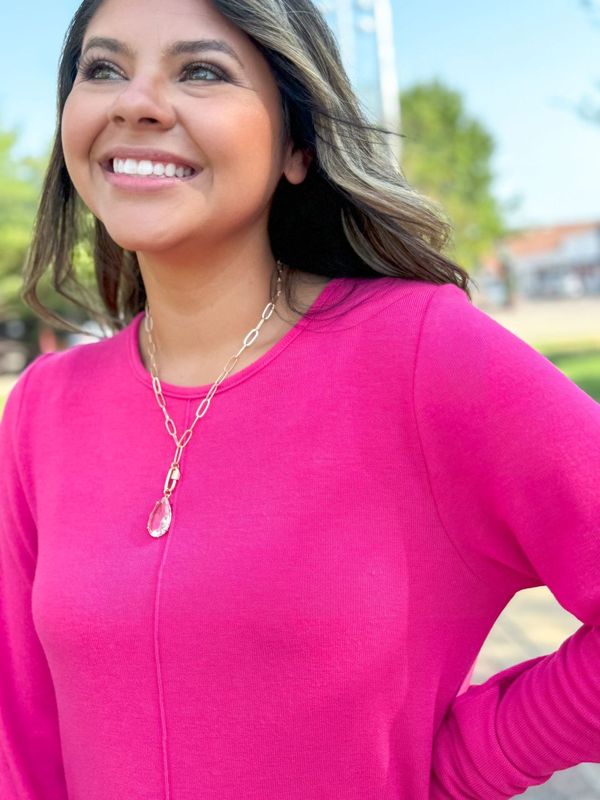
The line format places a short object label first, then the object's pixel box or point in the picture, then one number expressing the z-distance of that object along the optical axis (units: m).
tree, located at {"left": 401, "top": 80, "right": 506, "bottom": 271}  33.41
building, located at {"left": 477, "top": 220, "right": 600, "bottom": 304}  85.19
